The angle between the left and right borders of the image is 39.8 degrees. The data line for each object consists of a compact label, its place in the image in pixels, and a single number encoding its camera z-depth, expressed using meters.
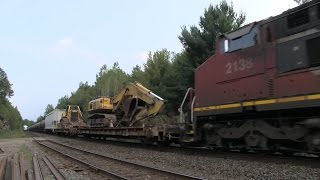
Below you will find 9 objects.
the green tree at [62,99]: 143.14
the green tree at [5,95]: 110.06
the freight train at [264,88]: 11.50
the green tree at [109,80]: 75.94
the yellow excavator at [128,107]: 22.47
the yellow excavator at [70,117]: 41.56
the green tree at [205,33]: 35.56
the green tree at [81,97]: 94.44
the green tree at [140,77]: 52.14
